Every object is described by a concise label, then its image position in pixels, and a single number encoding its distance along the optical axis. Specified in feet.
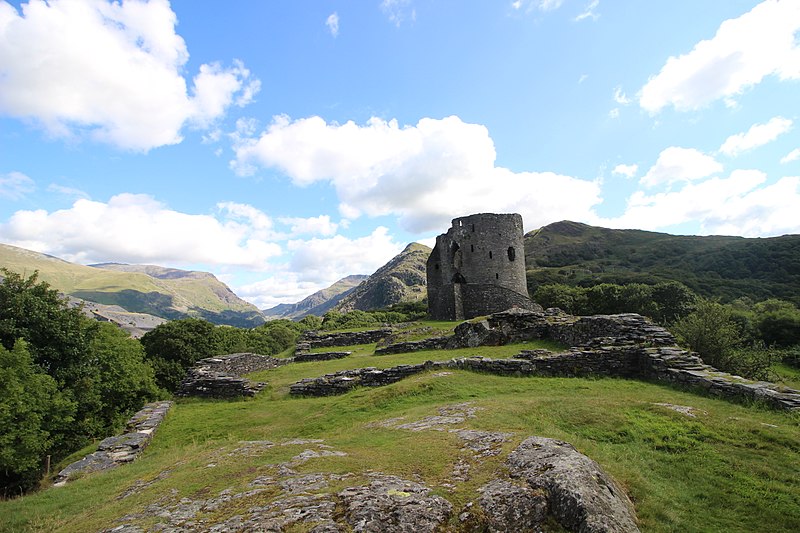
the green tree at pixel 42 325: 61.72
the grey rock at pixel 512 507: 13.53
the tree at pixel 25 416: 46.09
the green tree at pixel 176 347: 117.08
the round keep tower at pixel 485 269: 112.27
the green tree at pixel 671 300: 129.18
